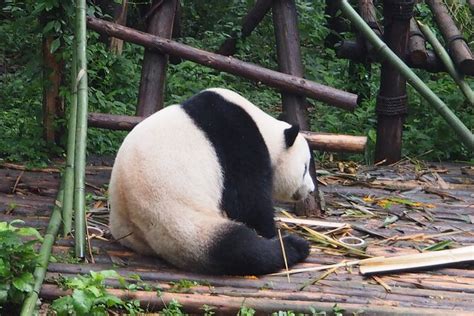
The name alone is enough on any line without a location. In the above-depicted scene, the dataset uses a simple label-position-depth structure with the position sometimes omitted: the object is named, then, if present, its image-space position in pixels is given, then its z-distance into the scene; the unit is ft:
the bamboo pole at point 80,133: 29.68
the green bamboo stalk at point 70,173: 30.96
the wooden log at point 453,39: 45.19
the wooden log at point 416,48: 46.88
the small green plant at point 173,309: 25.57
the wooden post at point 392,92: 47.09
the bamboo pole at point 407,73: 43.78
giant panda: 28.02
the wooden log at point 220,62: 41.47
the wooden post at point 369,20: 49.32
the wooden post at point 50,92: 42.55
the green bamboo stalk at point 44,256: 24.50
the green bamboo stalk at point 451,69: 45.80
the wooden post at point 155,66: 42.73
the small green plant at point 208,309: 25.86
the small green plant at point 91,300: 24.14
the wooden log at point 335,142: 38.78
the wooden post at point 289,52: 41.81
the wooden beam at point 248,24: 52.44
